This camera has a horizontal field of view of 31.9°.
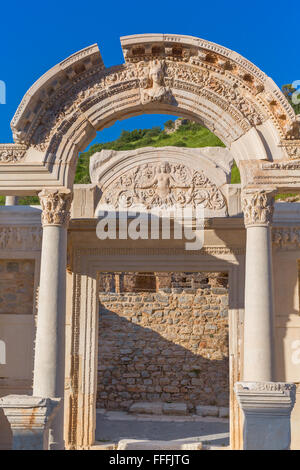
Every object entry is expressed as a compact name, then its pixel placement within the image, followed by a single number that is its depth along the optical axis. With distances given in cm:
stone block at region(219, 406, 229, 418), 1580
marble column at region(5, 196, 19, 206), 1351
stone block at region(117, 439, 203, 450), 997
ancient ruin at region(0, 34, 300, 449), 812
